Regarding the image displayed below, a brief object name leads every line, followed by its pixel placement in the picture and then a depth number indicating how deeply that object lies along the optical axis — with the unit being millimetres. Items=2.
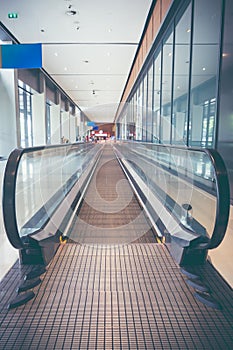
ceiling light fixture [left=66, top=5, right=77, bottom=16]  7898
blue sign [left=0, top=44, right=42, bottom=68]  7246
